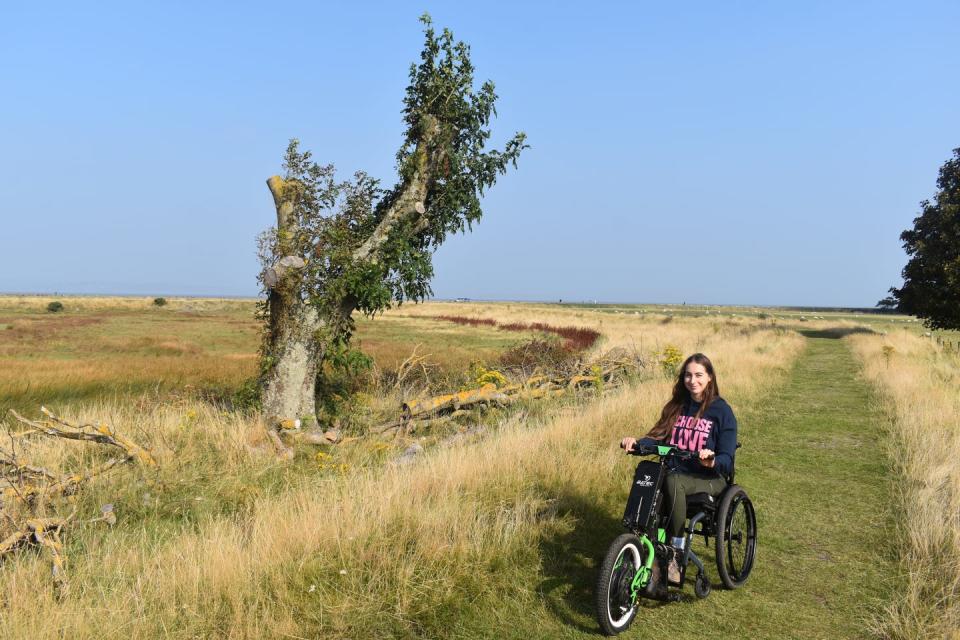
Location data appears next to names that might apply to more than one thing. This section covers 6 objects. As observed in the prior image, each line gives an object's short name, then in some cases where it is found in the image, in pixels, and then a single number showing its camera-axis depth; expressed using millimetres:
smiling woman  4309
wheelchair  3958
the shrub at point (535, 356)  18561
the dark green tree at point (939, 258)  26648
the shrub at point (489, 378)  12898
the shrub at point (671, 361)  16812
